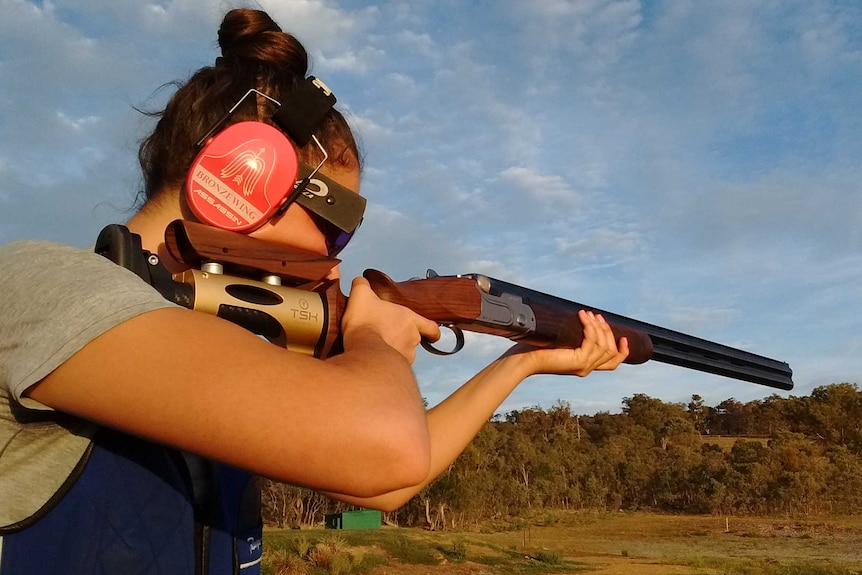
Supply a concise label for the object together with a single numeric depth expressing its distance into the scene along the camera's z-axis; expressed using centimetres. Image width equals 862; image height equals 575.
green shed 2323
